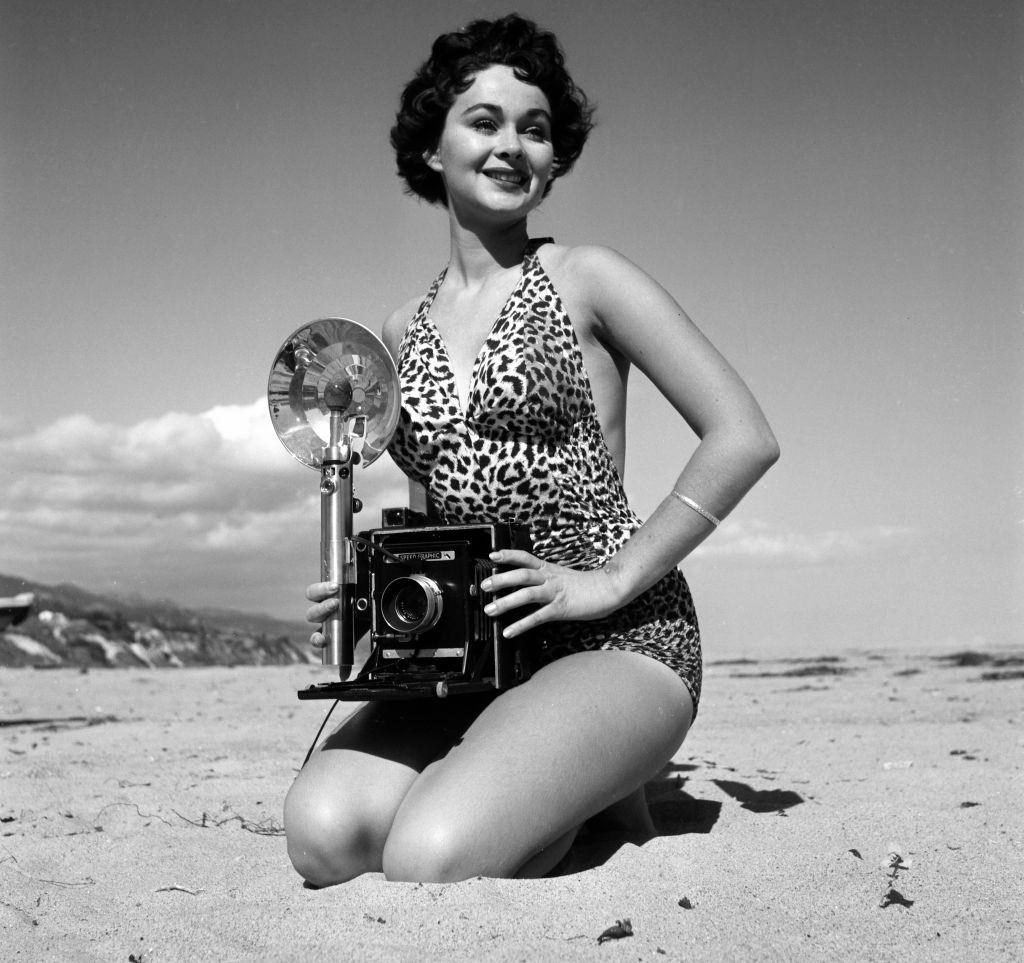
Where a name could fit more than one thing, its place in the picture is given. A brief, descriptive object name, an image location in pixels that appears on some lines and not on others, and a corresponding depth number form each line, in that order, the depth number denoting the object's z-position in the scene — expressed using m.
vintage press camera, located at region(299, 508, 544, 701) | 2.43
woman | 2.36
